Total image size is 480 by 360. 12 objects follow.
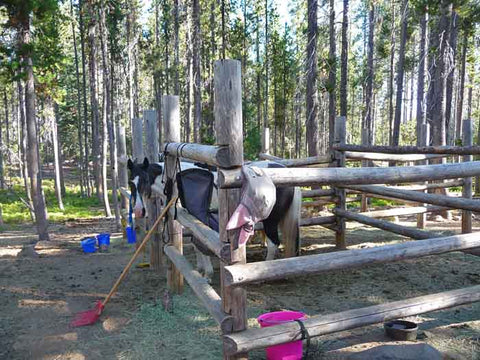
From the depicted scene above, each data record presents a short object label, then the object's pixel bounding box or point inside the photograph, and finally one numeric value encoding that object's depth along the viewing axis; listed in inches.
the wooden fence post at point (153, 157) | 256.4
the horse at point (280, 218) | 222.1
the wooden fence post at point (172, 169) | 209.5
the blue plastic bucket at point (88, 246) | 342.0
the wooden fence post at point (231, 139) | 117.6
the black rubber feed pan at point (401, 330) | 149.8
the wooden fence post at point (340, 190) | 285.7
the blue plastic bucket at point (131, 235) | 305.1
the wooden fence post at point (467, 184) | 304.0
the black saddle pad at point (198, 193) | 175.6
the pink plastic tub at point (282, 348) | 130.3
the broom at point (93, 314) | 185.6
